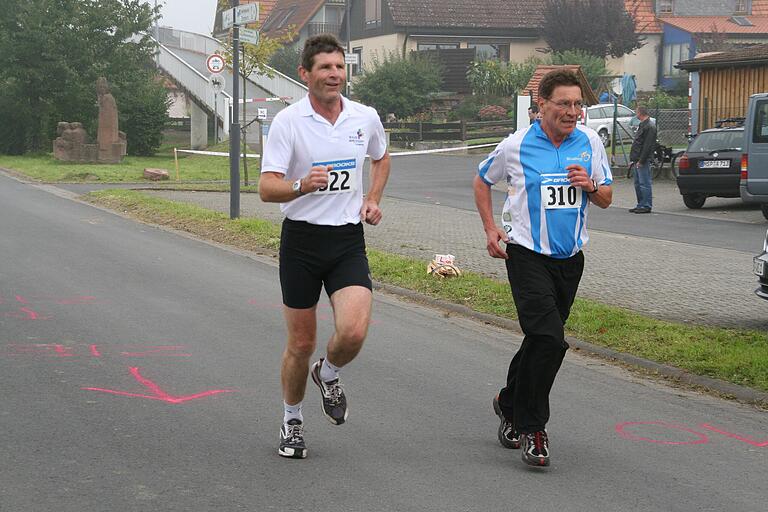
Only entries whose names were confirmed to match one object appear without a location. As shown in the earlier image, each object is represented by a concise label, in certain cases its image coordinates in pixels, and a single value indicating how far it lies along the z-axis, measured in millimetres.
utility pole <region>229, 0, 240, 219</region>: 17797
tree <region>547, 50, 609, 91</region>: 49469
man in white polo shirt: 5516
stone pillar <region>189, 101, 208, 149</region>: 49094
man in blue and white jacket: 5711
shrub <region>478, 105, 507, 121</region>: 48906
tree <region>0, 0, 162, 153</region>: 42781
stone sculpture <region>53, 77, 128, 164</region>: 36812
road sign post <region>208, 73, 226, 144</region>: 32312
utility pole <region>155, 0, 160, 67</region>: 47906
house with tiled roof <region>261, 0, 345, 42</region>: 71562
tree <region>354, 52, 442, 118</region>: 50531
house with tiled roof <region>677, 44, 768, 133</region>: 30078
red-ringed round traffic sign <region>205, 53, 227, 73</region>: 32250
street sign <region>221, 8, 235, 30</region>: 18141
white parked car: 40178
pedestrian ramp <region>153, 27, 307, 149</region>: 47125
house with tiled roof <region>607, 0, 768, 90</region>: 60875
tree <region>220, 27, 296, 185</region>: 27906
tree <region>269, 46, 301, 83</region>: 64875
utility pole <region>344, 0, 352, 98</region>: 50656
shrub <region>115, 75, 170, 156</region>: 42875
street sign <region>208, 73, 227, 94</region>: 32312
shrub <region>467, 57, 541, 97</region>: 52844
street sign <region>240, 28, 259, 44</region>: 18156
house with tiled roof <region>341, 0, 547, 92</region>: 61688
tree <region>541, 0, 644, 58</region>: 56469
